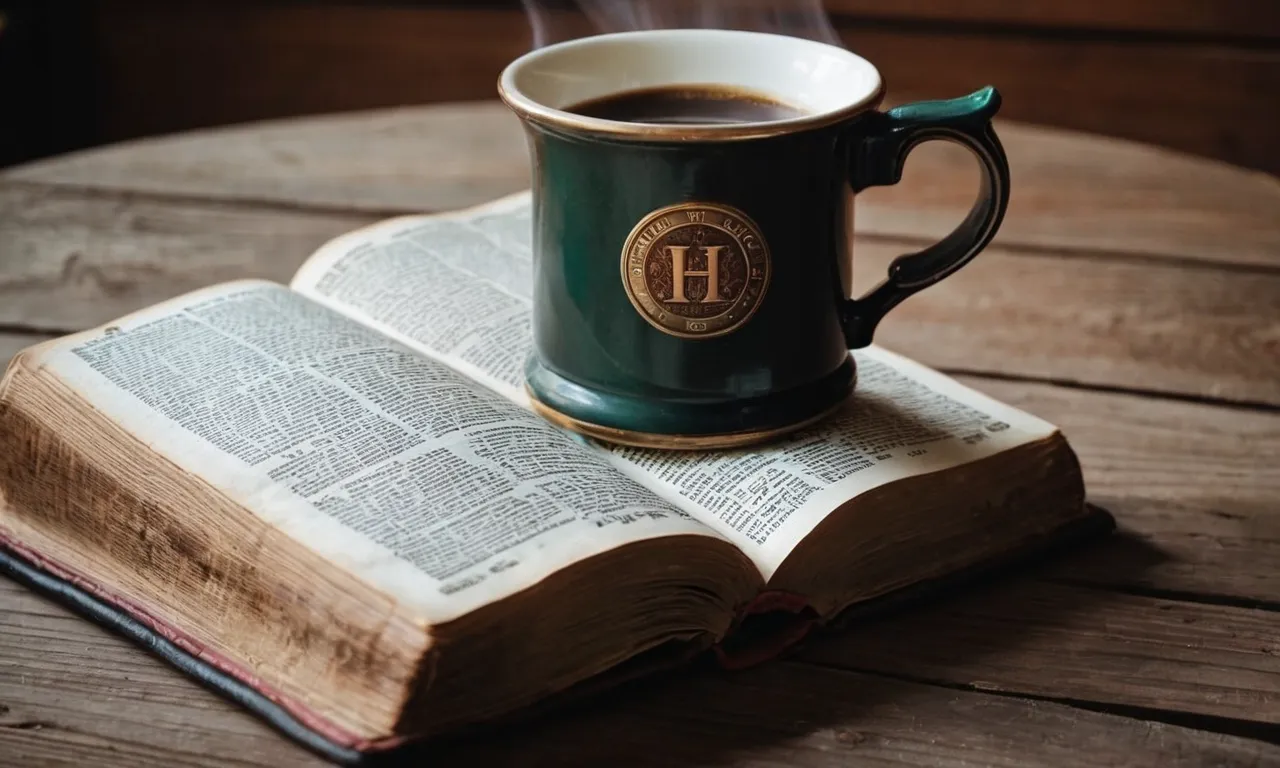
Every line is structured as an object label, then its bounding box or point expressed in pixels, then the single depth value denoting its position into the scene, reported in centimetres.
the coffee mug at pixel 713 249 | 63
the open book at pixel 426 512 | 54
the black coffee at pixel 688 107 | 73
